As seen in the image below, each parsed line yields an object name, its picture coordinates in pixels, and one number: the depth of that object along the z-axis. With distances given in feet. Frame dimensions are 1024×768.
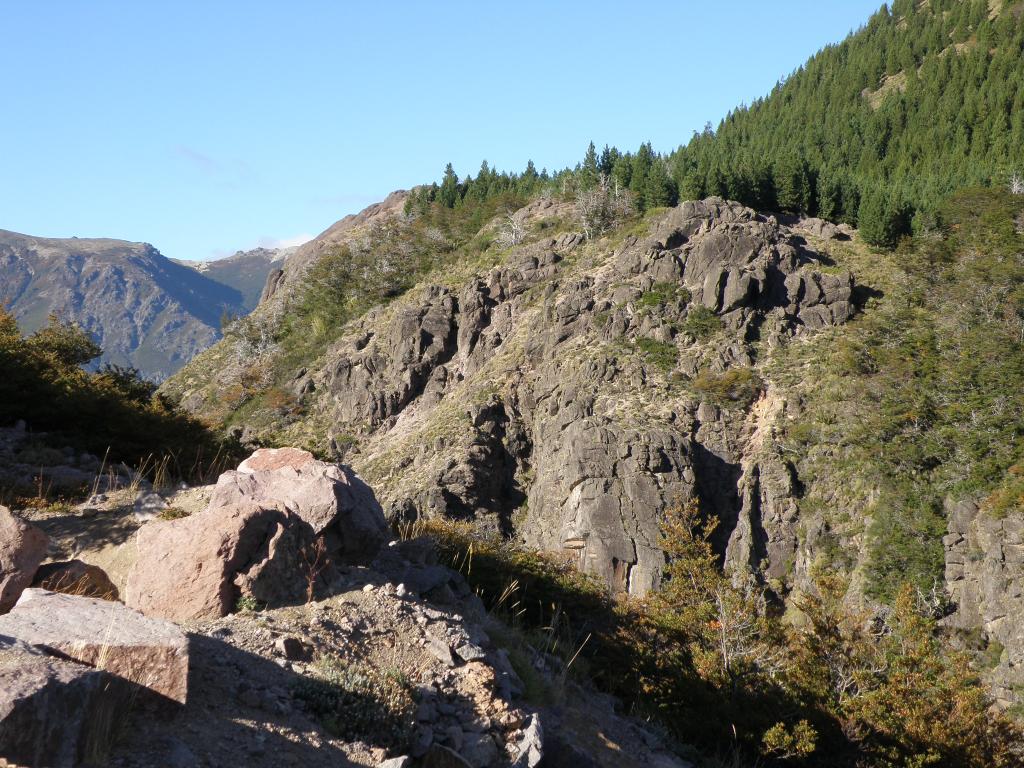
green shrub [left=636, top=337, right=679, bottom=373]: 115.03
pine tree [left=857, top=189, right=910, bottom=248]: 138.31
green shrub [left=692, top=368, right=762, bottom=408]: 108.68
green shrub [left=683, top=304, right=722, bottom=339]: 118.01
